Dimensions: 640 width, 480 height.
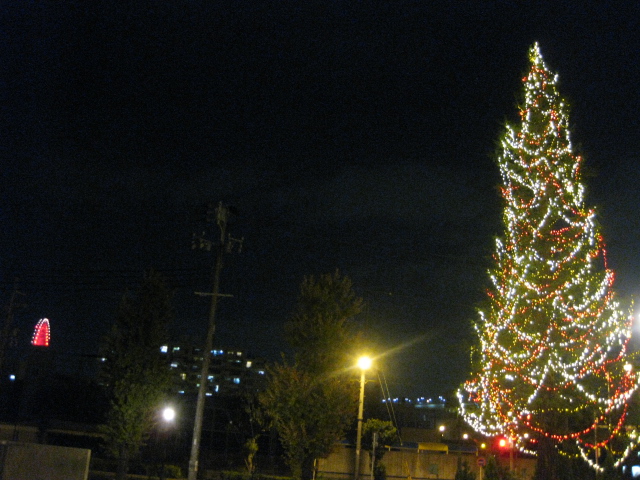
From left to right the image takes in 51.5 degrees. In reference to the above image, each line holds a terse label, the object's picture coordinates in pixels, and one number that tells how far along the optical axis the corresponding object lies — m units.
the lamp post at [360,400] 23.48
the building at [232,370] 149.10
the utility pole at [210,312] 22.58
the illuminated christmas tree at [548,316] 21.36
